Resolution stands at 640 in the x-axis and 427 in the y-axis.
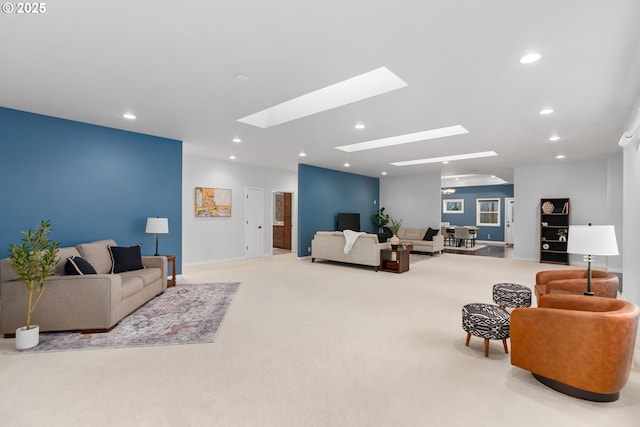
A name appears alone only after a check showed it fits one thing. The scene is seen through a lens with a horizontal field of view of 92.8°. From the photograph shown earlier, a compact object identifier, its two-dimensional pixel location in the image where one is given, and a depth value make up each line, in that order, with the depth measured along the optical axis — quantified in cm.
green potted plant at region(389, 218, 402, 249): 1068
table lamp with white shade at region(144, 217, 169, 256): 514
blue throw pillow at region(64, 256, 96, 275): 355
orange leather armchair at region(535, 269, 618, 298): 325
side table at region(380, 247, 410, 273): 677
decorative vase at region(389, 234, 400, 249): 710
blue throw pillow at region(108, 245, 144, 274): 442
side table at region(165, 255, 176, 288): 543
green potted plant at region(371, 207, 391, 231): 1136
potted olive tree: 297
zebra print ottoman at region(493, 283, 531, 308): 347
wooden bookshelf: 812
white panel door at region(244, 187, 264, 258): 870
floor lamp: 255
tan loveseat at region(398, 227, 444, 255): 955
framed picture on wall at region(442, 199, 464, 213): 1446
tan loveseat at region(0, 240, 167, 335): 321
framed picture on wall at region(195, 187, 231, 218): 767
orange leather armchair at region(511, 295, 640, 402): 204
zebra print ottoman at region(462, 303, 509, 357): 277
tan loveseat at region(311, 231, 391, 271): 704
